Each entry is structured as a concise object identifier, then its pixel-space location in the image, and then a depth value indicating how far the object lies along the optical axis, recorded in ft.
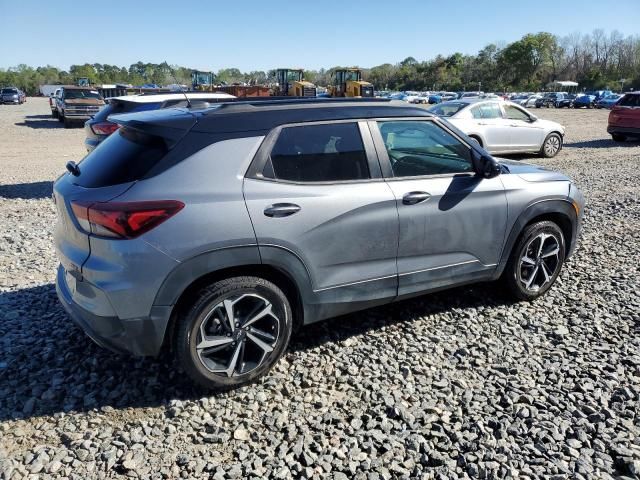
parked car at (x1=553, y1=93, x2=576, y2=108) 180.24
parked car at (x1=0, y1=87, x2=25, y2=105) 165.68
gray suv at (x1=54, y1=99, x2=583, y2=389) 9.68
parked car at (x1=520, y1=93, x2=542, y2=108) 187.21
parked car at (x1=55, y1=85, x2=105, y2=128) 82.02
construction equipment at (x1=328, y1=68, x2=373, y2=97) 101.19
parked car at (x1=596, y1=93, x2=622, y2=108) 170.71
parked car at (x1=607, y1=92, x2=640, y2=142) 55.21
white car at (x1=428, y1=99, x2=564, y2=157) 42.42
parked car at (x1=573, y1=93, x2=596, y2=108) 176.55
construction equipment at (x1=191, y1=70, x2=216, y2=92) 116.47
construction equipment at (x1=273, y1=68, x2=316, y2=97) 105.70
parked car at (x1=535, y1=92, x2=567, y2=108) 188.47
